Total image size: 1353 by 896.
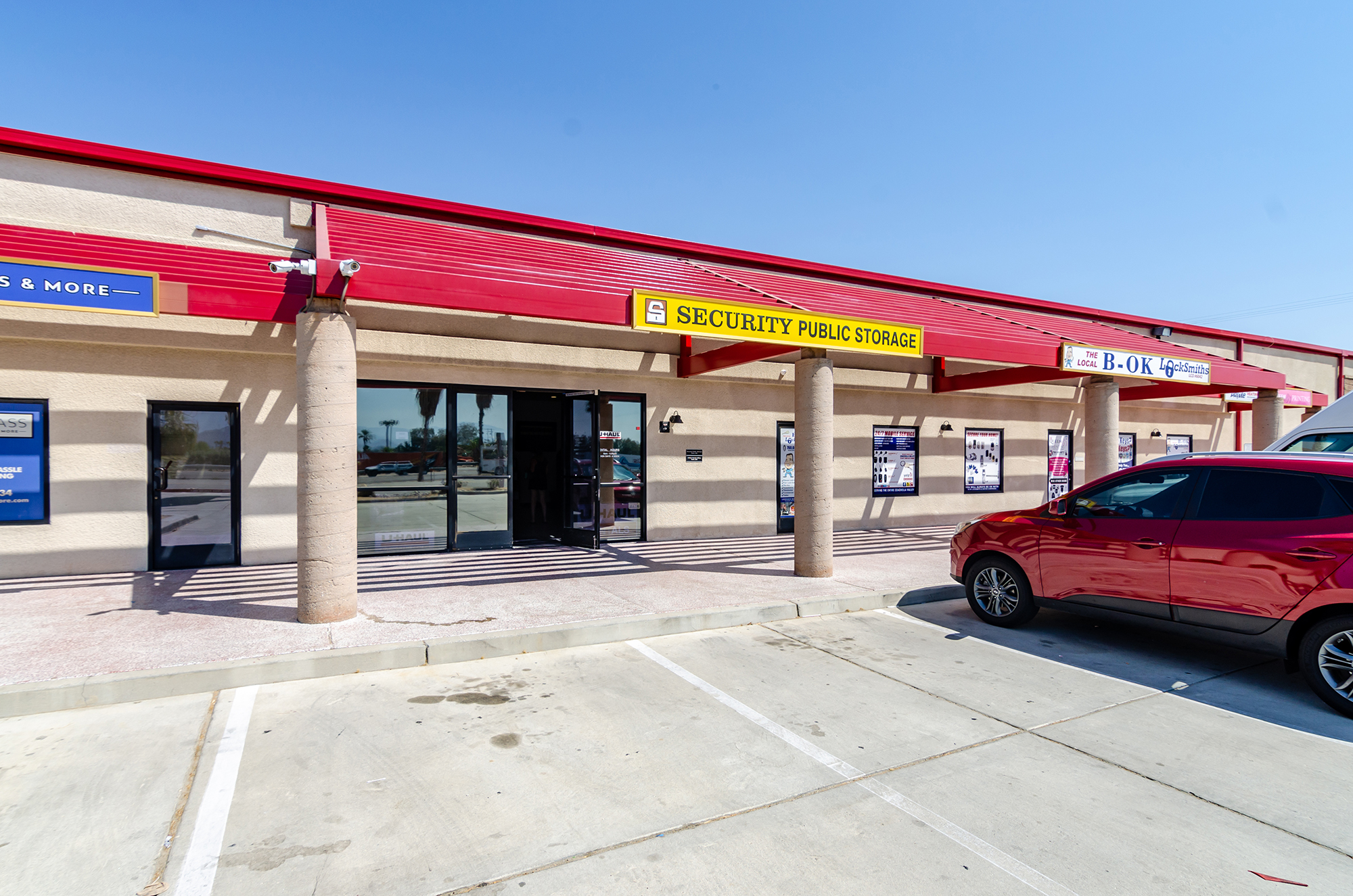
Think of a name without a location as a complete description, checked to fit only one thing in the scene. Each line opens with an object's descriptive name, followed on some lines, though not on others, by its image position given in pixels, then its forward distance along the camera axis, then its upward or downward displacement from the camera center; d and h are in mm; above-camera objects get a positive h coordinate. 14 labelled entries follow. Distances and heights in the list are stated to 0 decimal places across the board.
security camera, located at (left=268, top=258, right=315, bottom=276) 6035 +1595
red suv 4980 -897
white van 7855 +168
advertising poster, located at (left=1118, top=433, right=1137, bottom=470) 17062 -72
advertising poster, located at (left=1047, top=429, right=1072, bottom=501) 16109 -352
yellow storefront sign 7320 +1412
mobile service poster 12875 -529
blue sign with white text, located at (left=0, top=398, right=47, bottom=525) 8070 -133
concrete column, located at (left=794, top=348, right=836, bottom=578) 8633 -110
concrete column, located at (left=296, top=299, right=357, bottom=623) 6332 -93
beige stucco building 7793 +1010
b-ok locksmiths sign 10344 +1283
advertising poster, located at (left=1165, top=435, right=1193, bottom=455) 18016 +79
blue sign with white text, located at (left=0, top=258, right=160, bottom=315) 5570 +1342
